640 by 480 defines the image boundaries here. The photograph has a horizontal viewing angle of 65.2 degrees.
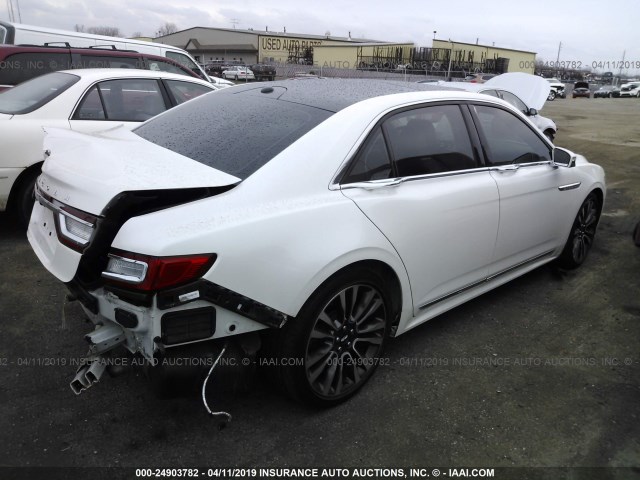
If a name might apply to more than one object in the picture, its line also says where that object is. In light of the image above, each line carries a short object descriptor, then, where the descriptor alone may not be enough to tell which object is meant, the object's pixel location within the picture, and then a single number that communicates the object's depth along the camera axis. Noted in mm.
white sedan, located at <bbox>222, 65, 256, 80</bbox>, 39944
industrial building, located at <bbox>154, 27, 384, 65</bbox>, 59500
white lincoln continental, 2043
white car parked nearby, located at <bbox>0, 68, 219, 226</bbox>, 4492
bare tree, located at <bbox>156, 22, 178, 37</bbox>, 90188
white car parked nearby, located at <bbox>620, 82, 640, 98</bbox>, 45747
